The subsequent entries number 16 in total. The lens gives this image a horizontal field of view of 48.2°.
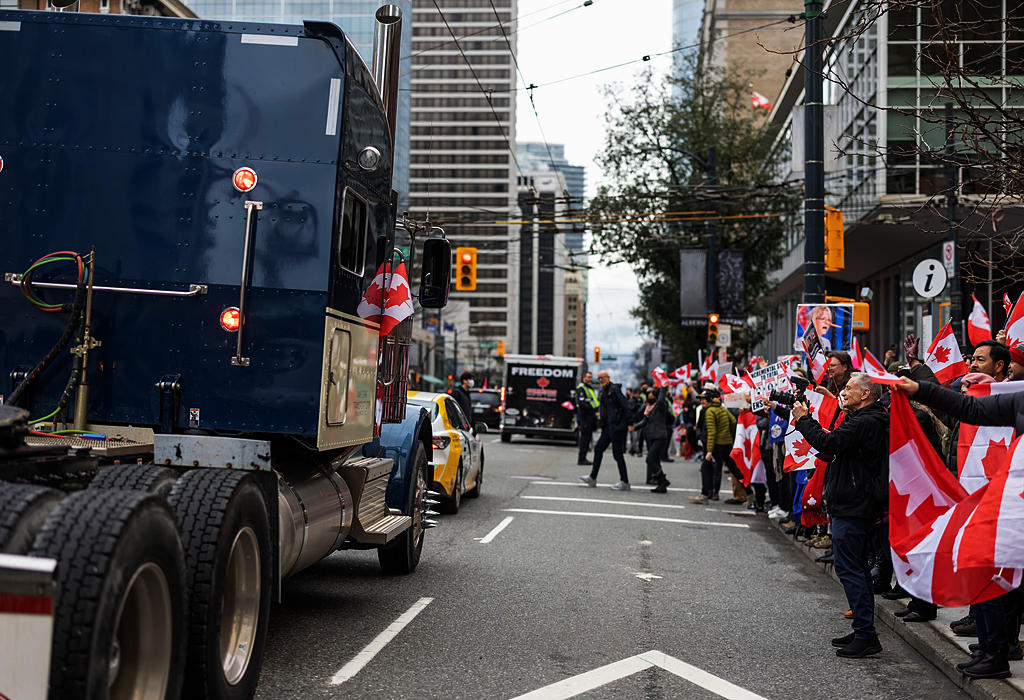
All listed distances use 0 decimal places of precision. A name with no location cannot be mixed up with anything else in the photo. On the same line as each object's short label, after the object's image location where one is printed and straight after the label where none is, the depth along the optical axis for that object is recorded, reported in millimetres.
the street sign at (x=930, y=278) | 15602
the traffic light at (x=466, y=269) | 29328
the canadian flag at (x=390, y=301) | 7434
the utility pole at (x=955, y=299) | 17805
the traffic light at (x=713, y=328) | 30781
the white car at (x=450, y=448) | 14344
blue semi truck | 6016
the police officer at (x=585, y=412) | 24031
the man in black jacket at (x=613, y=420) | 20406
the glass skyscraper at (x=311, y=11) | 71188
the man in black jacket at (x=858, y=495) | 7336
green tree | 40219
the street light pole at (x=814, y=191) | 15102
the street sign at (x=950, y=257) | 17058
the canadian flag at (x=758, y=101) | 48878
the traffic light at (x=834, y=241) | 18281
